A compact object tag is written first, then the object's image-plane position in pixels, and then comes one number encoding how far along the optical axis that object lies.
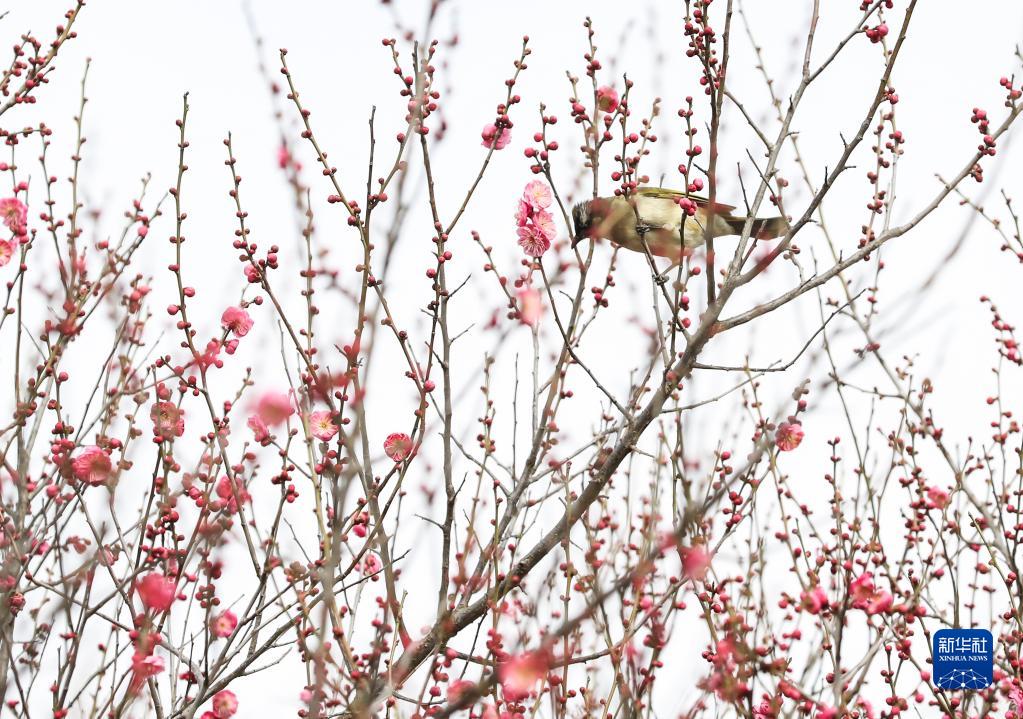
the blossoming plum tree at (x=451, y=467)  6.36
